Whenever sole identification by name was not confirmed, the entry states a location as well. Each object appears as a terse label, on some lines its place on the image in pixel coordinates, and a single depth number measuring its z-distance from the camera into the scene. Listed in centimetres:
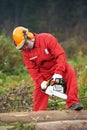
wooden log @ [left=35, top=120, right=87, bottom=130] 1115
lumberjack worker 1241
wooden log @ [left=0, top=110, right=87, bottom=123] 1173
